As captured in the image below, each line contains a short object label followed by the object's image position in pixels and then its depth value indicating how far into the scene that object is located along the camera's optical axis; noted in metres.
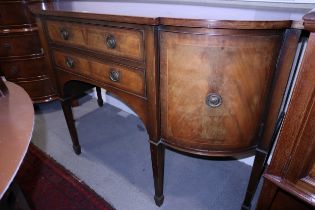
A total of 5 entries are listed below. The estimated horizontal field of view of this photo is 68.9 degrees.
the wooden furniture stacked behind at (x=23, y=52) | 1.63
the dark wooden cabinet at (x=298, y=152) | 0.52
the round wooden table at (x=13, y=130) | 0.35
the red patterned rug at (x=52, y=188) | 1.22
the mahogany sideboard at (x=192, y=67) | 0.68
